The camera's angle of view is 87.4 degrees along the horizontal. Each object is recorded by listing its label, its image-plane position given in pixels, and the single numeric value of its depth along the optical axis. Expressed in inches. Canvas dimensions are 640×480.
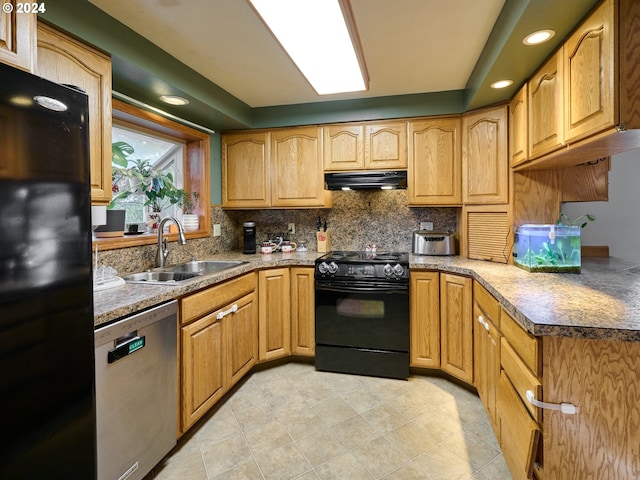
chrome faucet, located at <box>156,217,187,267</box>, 90.9
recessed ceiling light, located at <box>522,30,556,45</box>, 61.5
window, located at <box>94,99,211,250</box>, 87.7
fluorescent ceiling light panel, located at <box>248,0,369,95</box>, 53.7
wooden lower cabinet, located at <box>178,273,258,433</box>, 72.5
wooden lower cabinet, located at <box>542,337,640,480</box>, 42.7
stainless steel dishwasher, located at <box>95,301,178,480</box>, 52.3
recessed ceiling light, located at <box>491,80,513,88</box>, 83.8
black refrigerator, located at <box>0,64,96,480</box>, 34.4
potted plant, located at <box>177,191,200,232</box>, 112.7
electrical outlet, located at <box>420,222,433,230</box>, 124.0
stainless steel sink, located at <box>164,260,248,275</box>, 102.1
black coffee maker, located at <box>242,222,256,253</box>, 125.2
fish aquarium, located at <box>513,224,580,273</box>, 76.5
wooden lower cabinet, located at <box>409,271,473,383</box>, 93.4
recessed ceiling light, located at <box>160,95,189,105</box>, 89.5
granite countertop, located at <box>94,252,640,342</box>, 43.9
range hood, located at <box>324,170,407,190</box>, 111.3
